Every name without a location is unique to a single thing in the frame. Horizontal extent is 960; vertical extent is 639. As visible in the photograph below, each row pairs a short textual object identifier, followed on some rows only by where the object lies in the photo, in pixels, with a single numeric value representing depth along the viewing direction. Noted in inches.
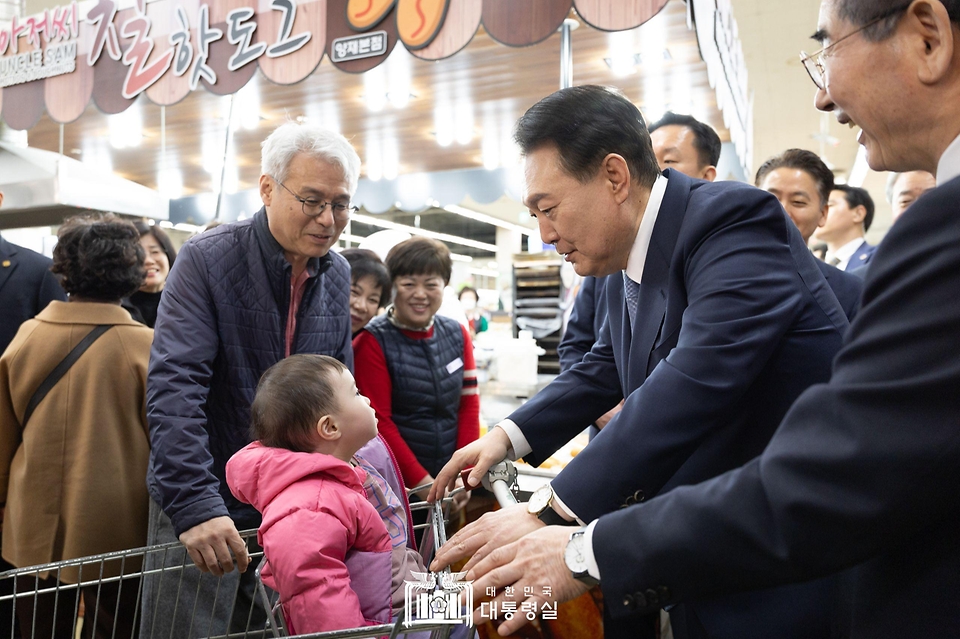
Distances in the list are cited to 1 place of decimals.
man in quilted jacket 74.4
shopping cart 59.7
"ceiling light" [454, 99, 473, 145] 245.1
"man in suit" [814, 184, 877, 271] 177.0
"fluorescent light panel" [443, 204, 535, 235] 615.0
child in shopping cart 53.9
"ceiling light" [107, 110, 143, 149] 255.8
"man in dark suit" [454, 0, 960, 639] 28.8
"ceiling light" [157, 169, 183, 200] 362.3
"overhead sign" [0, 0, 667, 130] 106.7
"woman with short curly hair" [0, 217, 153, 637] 91.5
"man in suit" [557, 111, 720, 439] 104.3
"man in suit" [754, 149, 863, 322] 116.5
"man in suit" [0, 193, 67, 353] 119.5
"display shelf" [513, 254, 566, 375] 224.1
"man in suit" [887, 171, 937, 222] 131.3
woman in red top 110.3
